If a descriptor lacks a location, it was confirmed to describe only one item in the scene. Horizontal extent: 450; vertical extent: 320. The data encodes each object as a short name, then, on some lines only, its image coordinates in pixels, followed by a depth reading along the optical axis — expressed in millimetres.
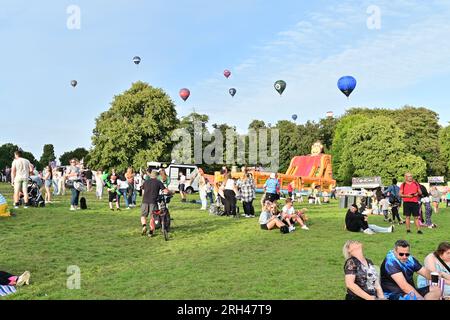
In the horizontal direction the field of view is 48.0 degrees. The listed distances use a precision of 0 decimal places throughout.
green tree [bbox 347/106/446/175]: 75500
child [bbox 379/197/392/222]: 20438
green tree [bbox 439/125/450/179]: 73750
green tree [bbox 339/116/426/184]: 63031
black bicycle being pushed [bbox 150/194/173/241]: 14662
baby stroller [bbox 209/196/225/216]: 21219
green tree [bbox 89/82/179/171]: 60219
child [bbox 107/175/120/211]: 21641
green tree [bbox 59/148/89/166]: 117988
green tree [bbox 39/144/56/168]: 130175
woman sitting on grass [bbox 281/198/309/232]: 16594
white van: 38875
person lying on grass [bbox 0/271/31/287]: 8742
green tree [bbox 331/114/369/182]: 74875
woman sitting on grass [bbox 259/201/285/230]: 16469
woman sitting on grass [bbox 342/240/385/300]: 7018
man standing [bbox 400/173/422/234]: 16094
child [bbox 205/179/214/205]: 24198
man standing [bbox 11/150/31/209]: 18562
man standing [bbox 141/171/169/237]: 14578
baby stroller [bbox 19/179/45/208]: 21203
